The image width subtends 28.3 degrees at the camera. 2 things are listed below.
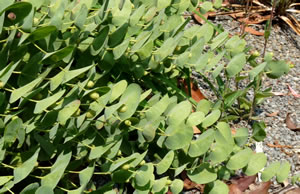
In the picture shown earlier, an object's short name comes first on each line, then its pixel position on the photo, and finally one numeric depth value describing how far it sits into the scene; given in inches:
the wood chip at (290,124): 93.2
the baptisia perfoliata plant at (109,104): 61.4
